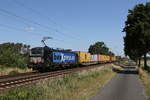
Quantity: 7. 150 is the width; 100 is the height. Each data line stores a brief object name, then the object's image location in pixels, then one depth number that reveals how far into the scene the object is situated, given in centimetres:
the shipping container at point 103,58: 7619
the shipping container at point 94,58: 6522
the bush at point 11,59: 3716
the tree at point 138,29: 4341
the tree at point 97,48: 18715
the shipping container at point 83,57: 4977
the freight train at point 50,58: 3225
